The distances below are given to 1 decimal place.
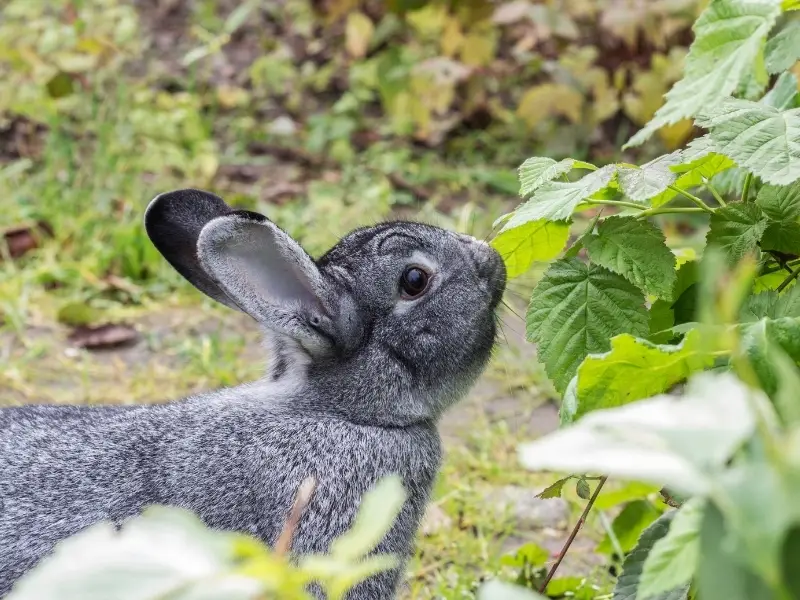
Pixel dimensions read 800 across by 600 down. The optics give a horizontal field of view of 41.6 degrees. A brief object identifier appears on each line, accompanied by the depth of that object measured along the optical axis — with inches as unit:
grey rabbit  102.1
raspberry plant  33.8
